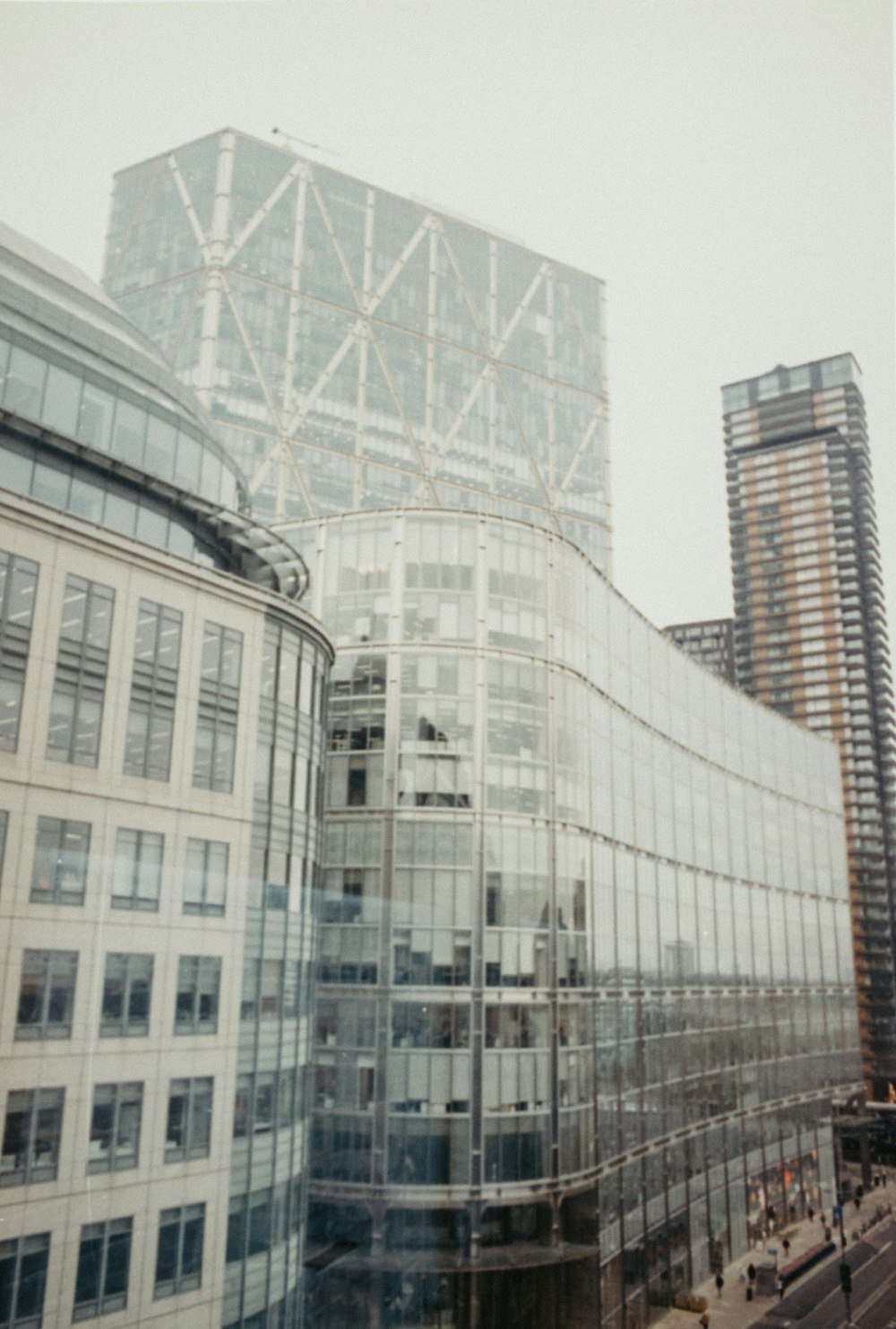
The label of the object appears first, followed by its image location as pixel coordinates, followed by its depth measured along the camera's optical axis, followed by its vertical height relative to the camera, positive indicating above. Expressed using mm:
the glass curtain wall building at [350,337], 58781 +35411
